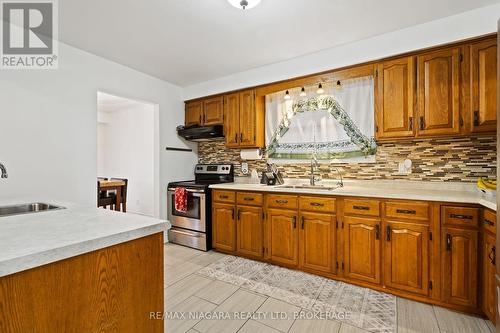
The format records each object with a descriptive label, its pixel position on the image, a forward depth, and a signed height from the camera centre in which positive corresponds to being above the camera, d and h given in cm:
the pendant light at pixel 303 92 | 290 +90
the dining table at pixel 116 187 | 395 -34
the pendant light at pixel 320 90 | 271 +86
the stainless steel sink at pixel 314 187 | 265 -25
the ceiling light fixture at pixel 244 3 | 183 +125
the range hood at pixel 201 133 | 351 +51
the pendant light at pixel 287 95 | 306 +90
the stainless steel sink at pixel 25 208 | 159 -28
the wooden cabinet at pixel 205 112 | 359 +85
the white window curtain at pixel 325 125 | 270 +52
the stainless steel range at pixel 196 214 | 326 -68
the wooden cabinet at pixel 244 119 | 329 +66
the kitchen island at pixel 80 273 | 75 -39
